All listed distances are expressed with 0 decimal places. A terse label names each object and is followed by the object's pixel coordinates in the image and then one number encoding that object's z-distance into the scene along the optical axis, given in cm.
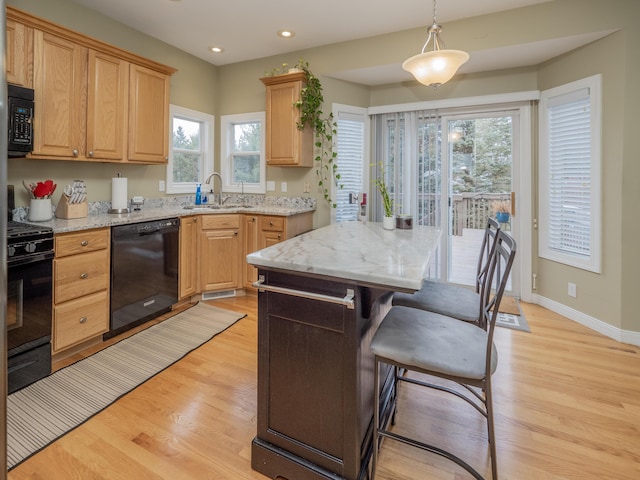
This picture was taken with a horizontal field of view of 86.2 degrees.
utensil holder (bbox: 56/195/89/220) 281
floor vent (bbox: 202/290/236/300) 382
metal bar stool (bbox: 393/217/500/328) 183
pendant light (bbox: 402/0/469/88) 209
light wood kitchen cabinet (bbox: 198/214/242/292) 366
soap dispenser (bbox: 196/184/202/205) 430
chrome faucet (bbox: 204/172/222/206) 452
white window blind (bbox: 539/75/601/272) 308
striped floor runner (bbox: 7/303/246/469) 174
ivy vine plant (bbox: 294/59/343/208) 384
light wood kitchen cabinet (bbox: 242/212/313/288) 366
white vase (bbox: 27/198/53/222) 262
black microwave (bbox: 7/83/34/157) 226
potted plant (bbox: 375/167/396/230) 246
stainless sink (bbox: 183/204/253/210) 402
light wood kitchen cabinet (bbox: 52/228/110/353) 236
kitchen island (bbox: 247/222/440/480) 130
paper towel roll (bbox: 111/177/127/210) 329
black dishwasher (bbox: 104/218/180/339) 277
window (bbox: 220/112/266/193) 449
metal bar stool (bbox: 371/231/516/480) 127
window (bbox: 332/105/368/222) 417
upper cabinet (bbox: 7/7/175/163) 252
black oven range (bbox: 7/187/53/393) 205
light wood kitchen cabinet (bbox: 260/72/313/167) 387
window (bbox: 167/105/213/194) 411
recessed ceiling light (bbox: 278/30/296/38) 362
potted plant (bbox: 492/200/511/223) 392
